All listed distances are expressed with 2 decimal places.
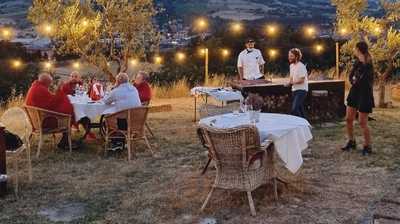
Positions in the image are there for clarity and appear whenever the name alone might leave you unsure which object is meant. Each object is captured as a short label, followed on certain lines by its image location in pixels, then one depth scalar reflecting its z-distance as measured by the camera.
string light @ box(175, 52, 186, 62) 20.02
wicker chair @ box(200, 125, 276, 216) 5.11
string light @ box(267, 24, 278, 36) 22.09
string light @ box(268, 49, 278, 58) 18.84
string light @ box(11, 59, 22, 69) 16.03
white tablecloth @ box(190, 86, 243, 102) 9.36
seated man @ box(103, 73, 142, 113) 7.71
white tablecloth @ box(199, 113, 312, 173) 5.50
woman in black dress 7.40
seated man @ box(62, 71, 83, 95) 8.89
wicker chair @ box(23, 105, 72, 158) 7.73
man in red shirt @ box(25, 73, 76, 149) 7.83
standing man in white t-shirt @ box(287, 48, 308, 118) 8.48
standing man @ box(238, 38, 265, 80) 10.88
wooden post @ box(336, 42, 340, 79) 12.30
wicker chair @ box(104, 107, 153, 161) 7.58
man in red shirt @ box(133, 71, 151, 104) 8.77
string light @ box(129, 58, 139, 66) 13.32
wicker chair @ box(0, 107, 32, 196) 6.34
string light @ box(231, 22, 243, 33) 22.13
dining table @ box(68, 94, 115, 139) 7.96
